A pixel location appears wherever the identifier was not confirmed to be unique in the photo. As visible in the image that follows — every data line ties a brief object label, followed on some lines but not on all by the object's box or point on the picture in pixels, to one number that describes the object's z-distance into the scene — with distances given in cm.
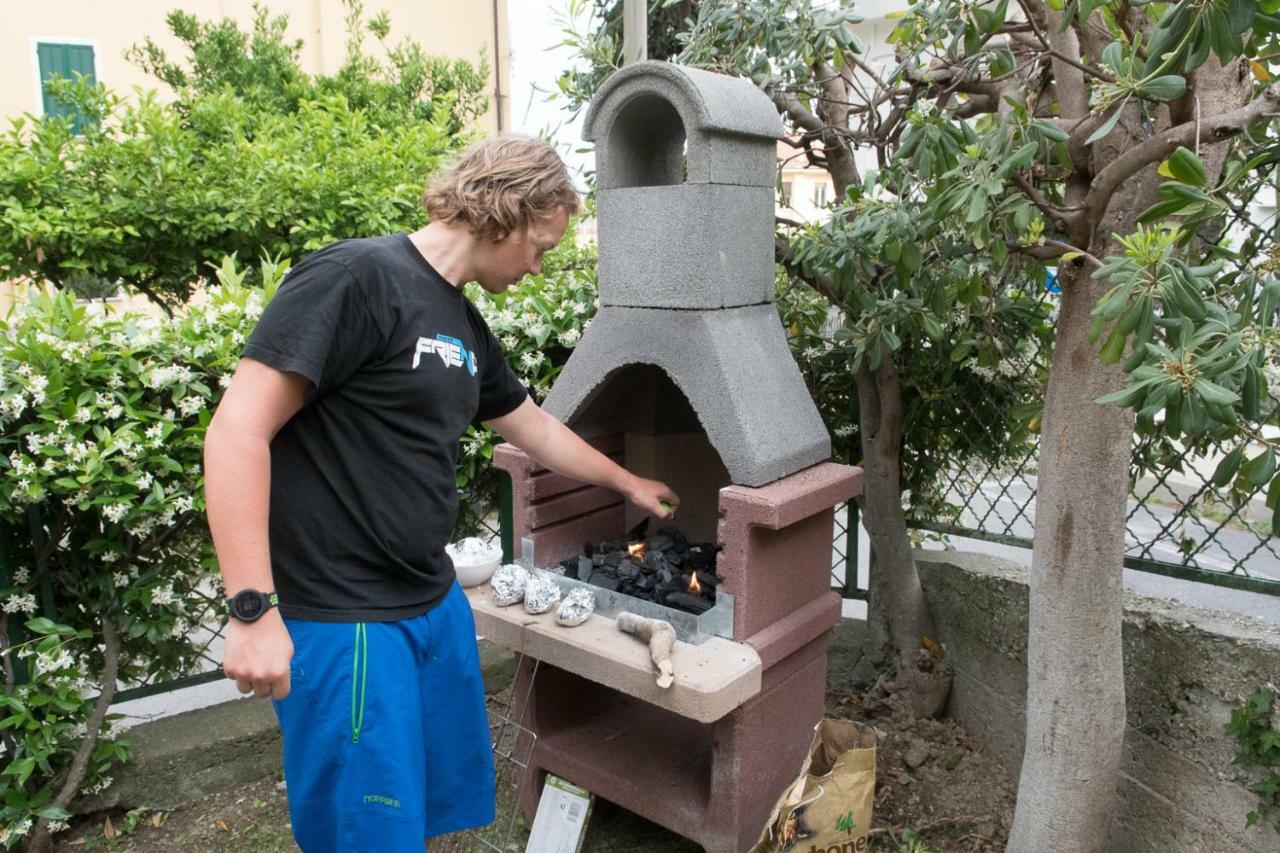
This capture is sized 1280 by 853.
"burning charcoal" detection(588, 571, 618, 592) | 284
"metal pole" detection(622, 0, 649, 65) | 373
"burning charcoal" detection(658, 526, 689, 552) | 312
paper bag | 249
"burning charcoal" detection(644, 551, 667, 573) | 292
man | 174
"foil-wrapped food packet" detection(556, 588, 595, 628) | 265
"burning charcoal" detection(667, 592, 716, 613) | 264
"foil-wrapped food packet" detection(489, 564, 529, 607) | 282
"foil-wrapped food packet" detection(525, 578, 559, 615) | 274
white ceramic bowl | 294
